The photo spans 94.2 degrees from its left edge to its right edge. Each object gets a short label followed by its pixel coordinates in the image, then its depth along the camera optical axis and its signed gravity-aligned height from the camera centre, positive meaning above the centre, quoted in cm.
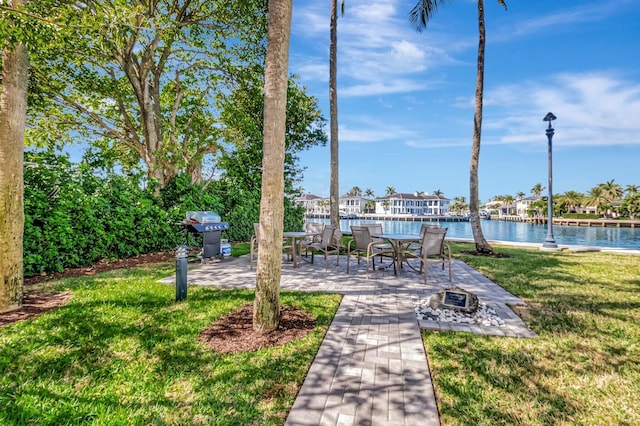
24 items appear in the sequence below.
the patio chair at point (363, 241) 639 -57
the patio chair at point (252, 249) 666 -85
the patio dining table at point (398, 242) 626 -60
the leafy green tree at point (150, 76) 973 +497
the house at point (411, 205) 9669 +352
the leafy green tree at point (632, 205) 6150 +203
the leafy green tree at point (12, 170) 375 +59
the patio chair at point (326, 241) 704 -63
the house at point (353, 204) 10775 +418
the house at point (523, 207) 8926 +256
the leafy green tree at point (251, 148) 1238 +348
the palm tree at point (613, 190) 7094 +595
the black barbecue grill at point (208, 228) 715 -30
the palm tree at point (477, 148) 960 +221
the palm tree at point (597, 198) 7038 +423
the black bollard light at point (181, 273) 436 -86
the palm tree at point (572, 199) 7531 +404
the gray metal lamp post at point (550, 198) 1138 +65
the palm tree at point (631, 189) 6906 +608
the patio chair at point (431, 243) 568 -55
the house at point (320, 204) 9526 +394
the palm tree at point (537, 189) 10425 +916
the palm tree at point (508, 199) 12029 +657
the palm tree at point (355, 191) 12923 +1075
